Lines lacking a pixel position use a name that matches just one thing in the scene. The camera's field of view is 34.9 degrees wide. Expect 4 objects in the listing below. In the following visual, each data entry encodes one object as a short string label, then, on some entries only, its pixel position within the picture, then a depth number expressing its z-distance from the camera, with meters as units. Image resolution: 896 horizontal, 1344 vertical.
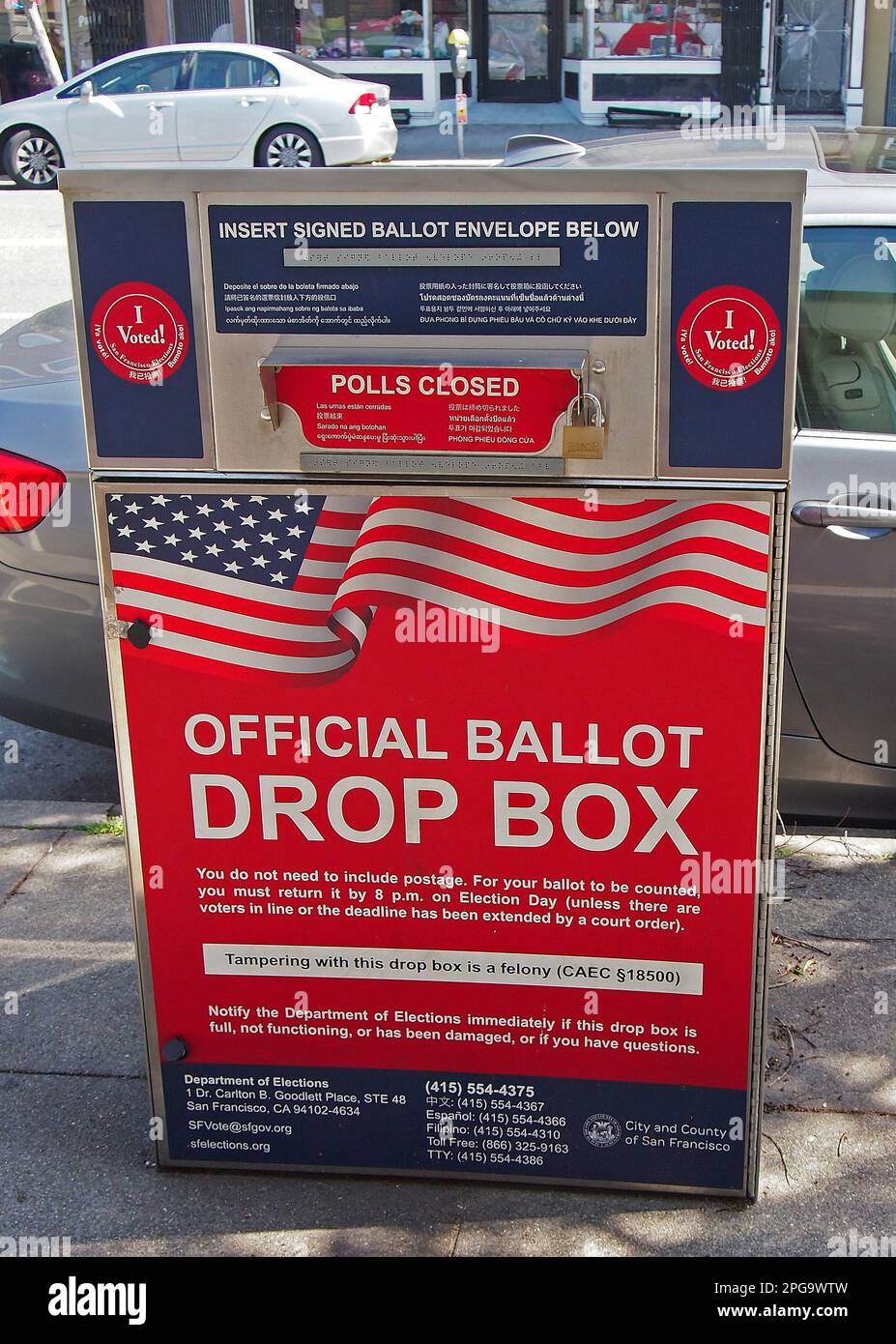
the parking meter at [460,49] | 20.85
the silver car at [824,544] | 3.89
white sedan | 17.08
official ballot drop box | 2.40
